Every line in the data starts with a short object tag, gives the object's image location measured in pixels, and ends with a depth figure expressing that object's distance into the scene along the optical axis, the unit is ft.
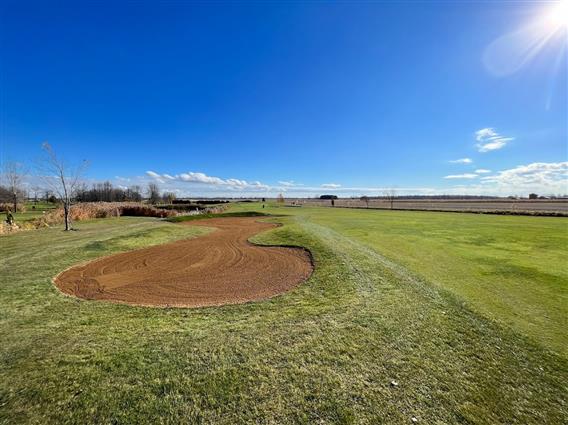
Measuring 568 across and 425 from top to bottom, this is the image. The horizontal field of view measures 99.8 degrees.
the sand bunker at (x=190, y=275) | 23.63
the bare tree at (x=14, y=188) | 136.66
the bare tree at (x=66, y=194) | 65.53
